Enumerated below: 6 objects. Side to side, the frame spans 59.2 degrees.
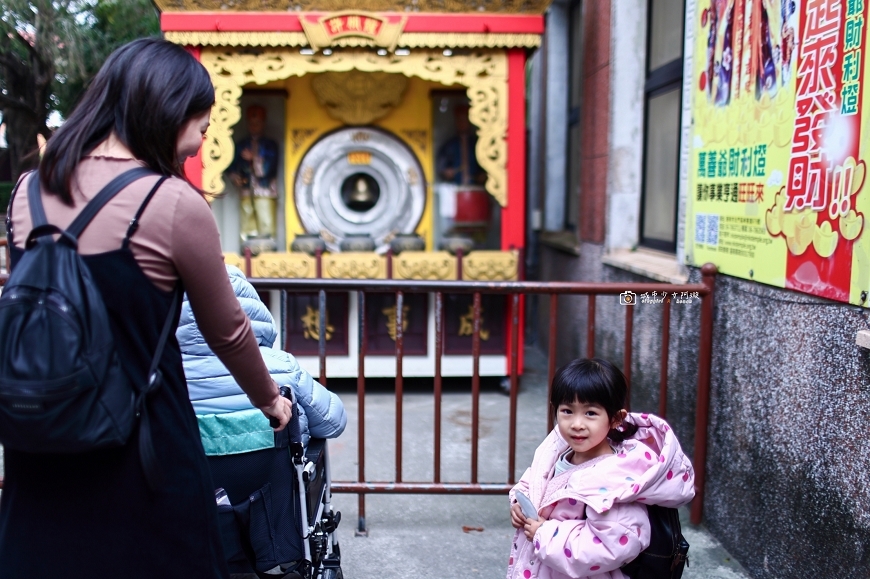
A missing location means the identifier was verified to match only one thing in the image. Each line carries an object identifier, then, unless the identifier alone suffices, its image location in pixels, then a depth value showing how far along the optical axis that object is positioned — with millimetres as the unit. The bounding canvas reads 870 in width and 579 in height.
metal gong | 6793
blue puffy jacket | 2158
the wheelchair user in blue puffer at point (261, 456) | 2174
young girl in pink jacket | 1958
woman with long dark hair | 1468
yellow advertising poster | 2469
